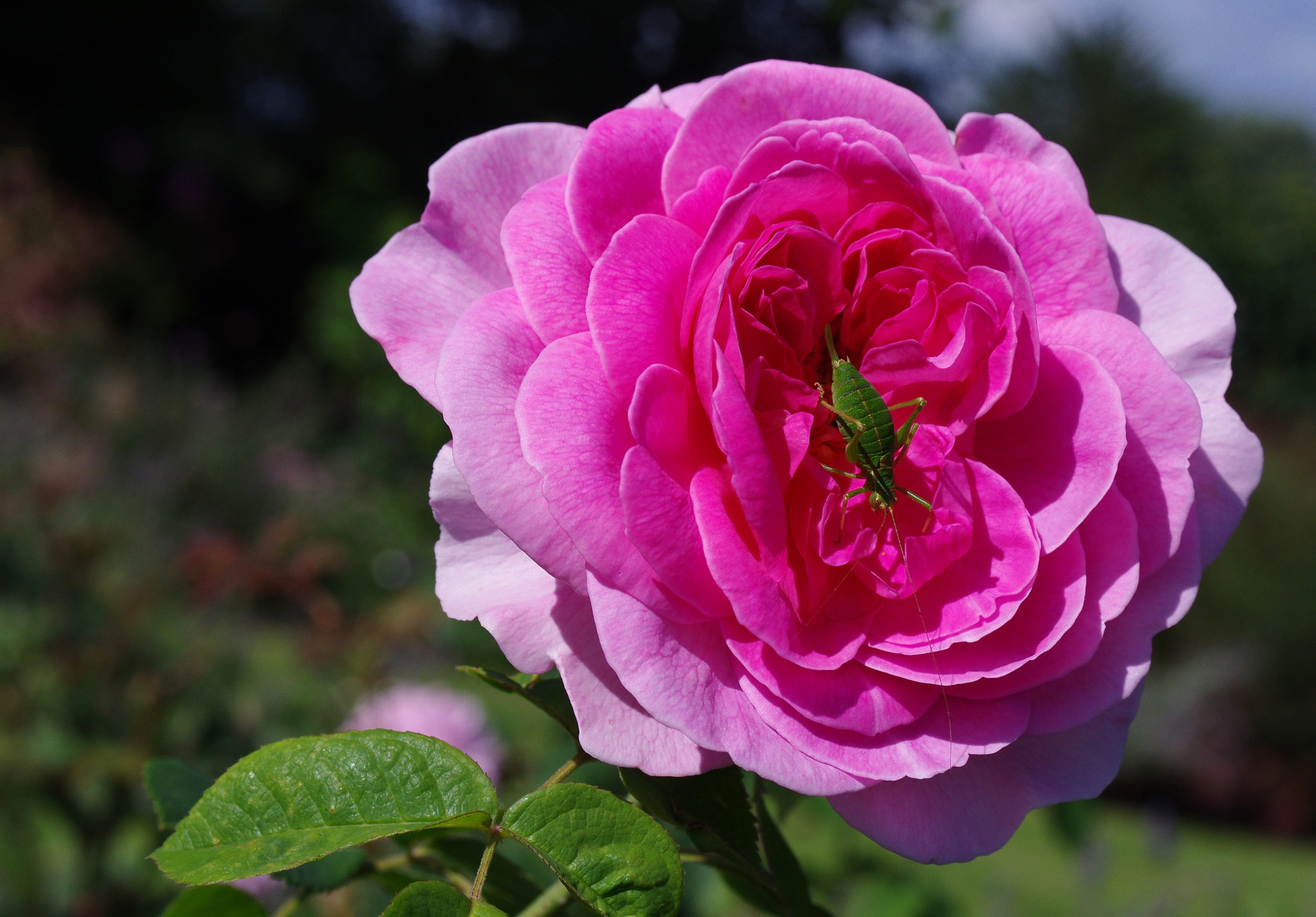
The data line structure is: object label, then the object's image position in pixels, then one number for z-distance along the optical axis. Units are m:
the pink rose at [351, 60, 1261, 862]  0.27
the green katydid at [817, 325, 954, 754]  0.30
